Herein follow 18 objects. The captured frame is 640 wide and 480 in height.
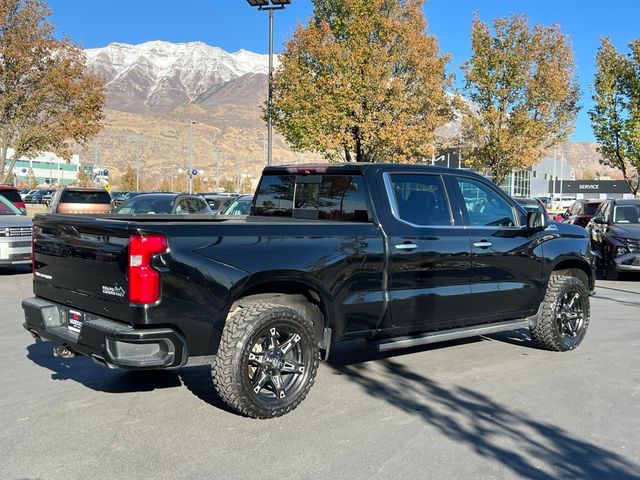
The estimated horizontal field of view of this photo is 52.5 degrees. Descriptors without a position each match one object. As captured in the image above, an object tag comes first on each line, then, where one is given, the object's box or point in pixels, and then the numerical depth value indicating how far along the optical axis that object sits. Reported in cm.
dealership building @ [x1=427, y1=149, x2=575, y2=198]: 6931
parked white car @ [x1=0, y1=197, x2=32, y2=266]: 1229
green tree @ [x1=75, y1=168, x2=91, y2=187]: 9051
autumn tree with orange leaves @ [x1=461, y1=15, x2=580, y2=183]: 2561
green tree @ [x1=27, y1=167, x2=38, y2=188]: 10028
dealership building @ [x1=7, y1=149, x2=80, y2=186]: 12451
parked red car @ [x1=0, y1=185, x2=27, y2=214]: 1438
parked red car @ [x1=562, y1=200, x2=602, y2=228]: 1831
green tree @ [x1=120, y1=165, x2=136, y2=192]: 8594
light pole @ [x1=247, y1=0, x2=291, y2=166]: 2017
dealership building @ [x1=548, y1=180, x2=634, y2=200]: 10394
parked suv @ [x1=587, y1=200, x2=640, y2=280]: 1349
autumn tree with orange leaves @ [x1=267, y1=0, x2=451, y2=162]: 2233
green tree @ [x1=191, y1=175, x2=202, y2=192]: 9219
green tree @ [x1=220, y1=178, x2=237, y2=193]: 9388
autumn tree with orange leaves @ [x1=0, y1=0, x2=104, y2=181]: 2383
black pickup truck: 444
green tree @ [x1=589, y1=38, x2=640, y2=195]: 2492
